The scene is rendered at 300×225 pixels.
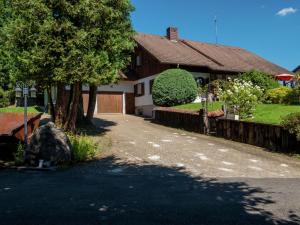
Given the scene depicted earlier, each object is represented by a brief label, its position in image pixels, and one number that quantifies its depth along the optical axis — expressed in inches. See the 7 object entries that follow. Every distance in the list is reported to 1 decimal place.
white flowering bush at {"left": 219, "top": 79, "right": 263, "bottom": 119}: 527.5
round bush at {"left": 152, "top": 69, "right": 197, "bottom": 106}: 745.8
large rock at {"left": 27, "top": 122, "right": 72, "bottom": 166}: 339.0
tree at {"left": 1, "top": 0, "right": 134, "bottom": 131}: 438.2
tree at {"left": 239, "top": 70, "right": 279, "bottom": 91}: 760.5
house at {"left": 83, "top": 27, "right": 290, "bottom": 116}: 843.8
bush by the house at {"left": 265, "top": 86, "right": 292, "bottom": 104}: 669.1
